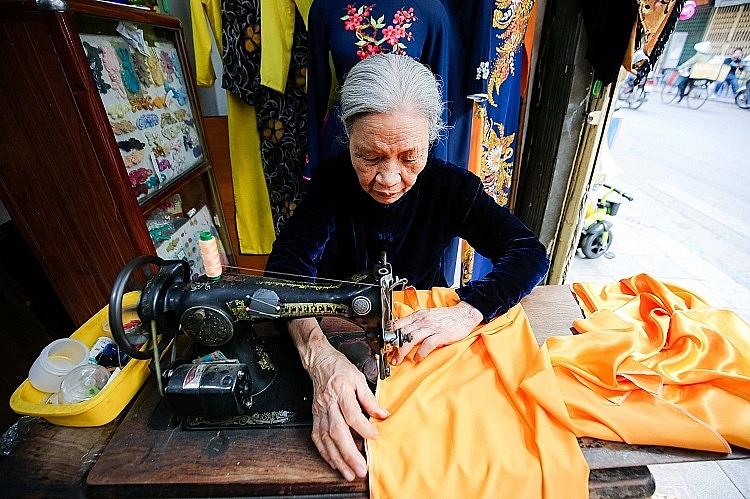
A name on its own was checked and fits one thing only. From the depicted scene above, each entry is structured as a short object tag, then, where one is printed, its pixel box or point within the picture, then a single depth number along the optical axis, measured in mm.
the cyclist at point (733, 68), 8086
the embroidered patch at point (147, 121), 1649
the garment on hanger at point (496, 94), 1651
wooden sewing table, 747
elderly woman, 879
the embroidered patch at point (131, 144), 1556
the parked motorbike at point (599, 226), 3279
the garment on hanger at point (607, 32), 1552
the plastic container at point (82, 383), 869
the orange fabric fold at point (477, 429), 706
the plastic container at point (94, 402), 826
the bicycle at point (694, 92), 9312
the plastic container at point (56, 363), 878
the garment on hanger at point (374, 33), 1472
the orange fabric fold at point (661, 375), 773
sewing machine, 822
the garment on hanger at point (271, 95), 1853
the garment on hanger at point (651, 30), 1488
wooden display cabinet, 1249
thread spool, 835
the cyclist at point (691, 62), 9344
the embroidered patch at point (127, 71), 1531
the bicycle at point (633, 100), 9719
